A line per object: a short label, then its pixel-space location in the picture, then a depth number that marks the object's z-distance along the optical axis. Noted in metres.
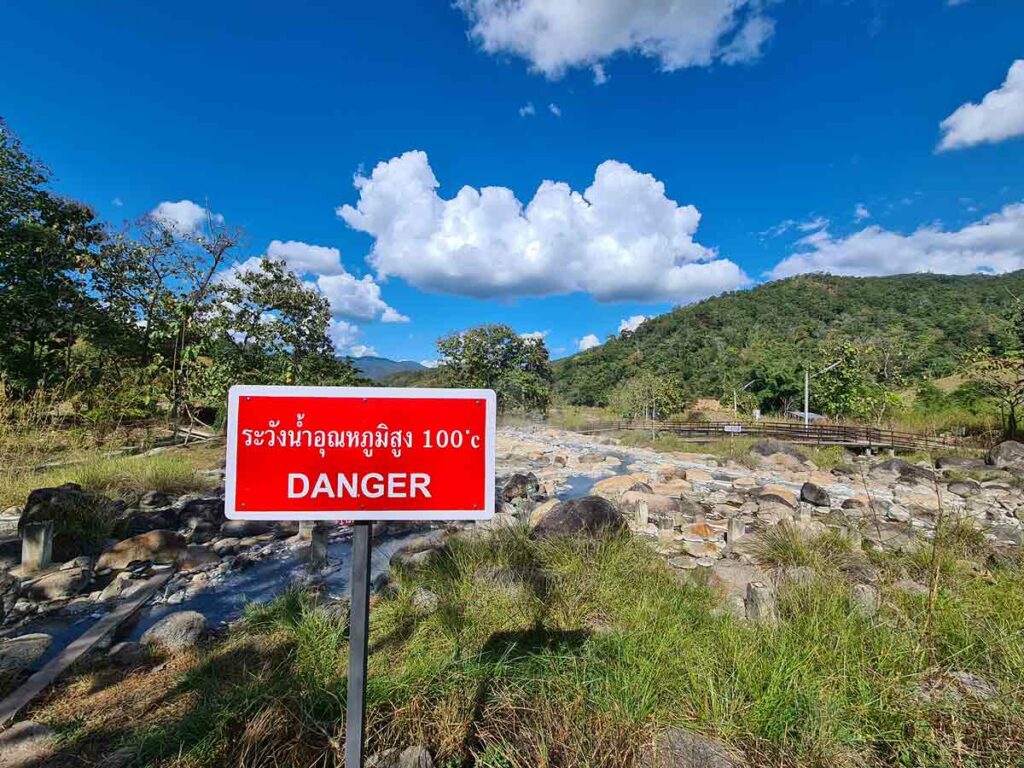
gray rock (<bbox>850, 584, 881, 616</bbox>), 2.78
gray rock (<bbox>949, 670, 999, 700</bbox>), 1.98
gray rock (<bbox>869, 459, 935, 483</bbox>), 11.27
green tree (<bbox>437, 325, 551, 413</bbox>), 27.73
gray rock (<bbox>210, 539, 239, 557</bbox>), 5.47
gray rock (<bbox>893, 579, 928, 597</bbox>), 3.31
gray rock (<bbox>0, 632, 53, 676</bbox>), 2.80
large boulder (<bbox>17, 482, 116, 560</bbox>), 4.95
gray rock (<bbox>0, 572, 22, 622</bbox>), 3.72
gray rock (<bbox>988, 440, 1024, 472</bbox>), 11.88
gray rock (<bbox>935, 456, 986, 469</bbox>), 12.24
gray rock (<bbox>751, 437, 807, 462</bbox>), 15.45
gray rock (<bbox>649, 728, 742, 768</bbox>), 1.72
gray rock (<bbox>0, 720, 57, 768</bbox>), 1.92
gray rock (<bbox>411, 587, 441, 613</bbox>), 3.37
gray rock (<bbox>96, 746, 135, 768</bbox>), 1.79
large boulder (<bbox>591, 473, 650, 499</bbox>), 9.74
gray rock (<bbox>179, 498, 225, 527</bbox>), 6.36
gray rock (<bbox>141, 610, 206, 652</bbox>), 3.06
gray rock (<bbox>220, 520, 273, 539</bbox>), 6.14
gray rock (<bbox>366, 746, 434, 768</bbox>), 1.81
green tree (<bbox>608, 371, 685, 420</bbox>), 28.84
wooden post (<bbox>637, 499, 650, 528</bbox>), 6.74
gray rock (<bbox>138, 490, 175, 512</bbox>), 6.79
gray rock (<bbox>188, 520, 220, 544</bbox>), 5.82
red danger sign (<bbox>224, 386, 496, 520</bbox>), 1.38
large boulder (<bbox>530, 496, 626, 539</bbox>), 5.14
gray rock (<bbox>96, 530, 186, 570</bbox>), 4.73
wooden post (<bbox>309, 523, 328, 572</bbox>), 4.57
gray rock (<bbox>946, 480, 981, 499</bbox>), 9.62
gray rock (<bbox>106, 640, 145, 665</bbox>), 2.90
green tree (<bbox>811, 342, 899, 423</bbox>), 19.88
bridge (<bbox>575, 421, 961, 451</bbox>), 15.14
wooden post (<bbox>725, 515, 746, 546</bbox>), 5.78
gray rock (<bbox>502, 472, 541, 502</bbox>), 9.84
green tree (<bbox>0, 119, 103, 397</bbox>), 11.38
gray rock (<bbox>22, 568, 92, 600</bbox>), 4.00
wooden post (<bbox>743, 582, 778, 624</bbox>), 2.93
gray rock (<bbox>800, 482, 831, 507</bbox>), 8.77
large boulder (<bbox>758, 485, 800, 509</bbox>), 8.51
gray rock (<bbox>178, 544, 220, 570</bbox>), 4.94
